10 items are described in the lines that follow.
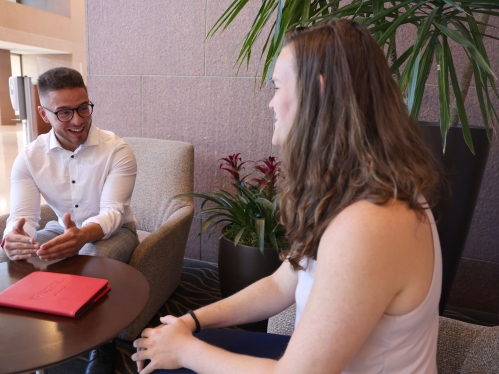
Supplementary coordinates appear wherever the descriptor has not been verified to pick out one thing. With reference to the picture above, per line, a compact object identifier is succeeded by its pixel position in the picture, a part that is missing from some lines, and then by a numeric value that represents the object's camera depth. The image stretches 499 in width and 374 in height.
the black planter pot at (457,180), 1.67
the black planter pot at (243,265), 2.01
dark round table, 0.96
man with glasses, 1.83
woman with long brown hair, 0.72
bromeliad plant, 2.02
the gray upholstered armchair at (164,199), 2.14
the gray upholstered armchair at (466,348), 1.07
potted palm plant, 1.40
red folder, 1.13
